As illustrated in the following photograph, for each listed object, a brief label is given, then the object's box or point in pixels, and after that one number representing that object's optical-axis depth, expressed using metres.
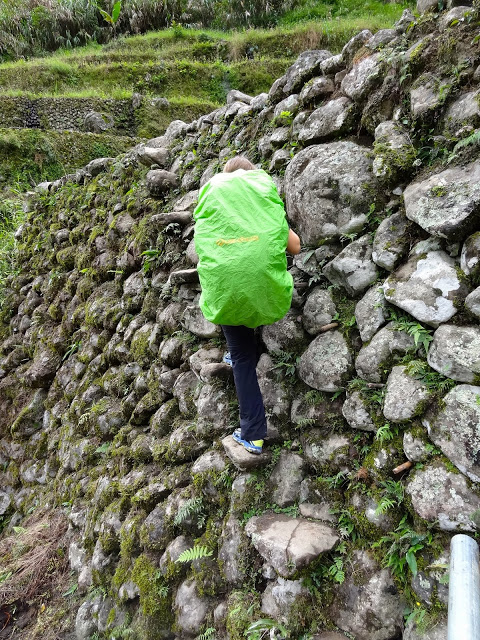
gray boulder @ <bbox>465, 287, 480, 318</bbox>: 2.08
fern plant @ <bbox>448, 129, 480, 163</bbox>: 2.28
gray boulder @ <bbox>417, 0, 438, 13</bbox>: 3.13
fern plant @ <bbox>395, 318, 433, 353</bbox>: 2.25
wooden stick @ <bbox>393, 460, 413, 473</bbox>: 2.17
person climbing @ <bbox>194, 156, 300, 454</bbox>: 2.43
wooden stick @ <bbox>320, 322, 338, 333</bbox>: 2.88
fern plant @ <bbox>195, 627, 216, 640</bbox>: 2.58
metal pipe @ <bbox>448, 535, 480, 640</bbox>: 1.29
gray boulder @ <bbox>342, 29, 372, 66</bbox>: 3.49
